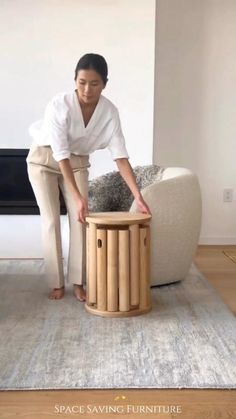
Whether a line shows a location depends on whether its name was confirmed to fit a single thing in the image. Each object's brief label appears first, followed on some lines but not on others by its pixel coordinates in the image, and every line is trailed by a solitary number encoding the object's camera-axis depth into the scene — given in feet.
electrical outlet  13.82
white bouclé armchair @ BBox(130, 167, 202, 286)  8.79
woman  7.88
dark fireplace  11.98
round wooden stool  7.52
